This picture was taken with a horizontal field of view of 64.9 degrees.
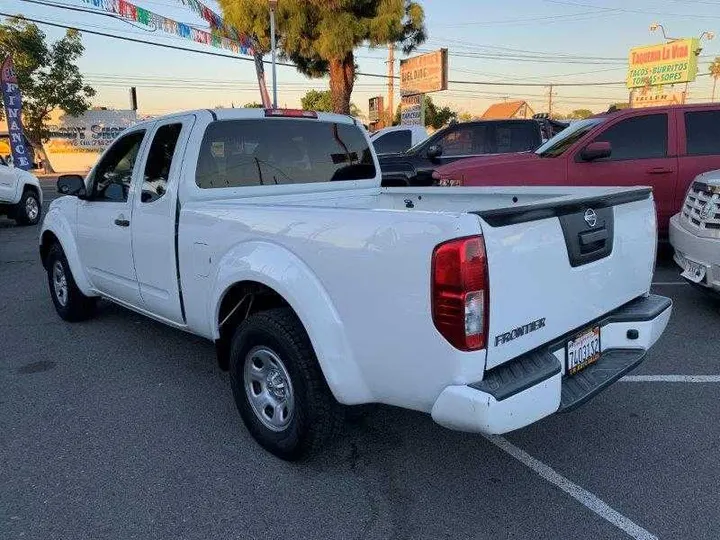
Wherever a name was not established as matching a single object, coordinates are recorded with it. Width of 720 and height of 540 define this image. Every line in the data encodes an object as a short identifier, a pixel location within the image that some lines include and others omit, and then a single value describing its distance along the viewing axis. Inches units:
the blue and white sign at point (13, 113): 839.7
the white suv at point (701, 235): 187.0
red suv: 271.7
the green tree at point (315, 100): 2259.7
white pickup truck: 86.6
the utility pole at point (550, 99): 2752.2
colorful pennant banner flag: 654.7
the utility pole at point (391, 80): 1278.3
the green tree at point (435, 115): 2164.1
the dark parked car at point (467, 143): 401.7
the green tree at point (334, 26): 778.8
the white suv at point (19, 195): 479.8
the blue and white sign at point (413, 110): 997.2
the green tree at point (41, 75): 1081.4
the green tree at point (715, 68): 2753.0
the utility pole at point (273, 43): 676.2
